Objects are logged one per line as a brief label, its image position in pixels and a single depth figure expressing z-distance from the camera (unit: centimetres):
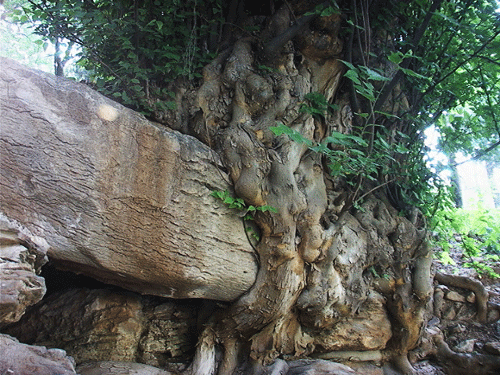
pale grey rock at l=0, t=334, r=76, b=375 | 200
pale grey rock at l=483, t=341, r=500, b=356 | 425
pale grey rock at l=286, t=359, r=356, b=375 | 339
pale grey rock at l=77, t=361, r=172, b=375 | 306
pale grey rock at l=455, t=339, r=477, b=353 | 440
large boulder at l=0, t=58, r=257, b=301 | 250
